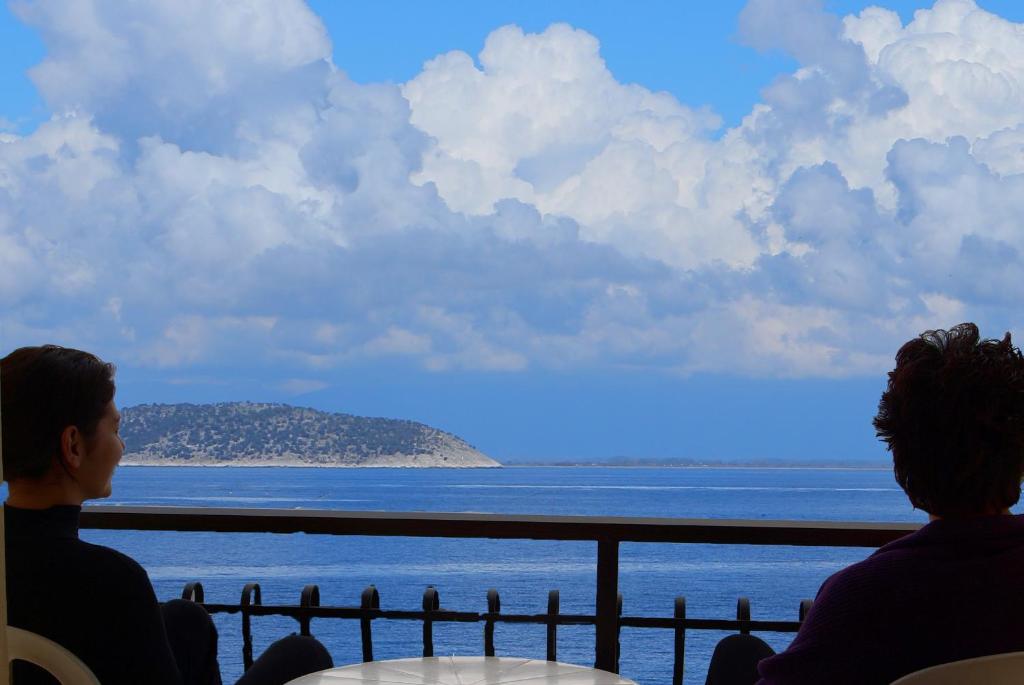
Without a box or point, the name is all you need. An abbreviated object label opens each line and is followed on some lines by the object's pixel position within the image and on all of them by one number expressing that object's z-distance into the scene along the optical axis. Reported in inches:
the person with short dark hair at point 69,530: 147.9
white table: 160.6
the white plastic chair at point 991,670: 134.9
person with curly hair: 138.2
